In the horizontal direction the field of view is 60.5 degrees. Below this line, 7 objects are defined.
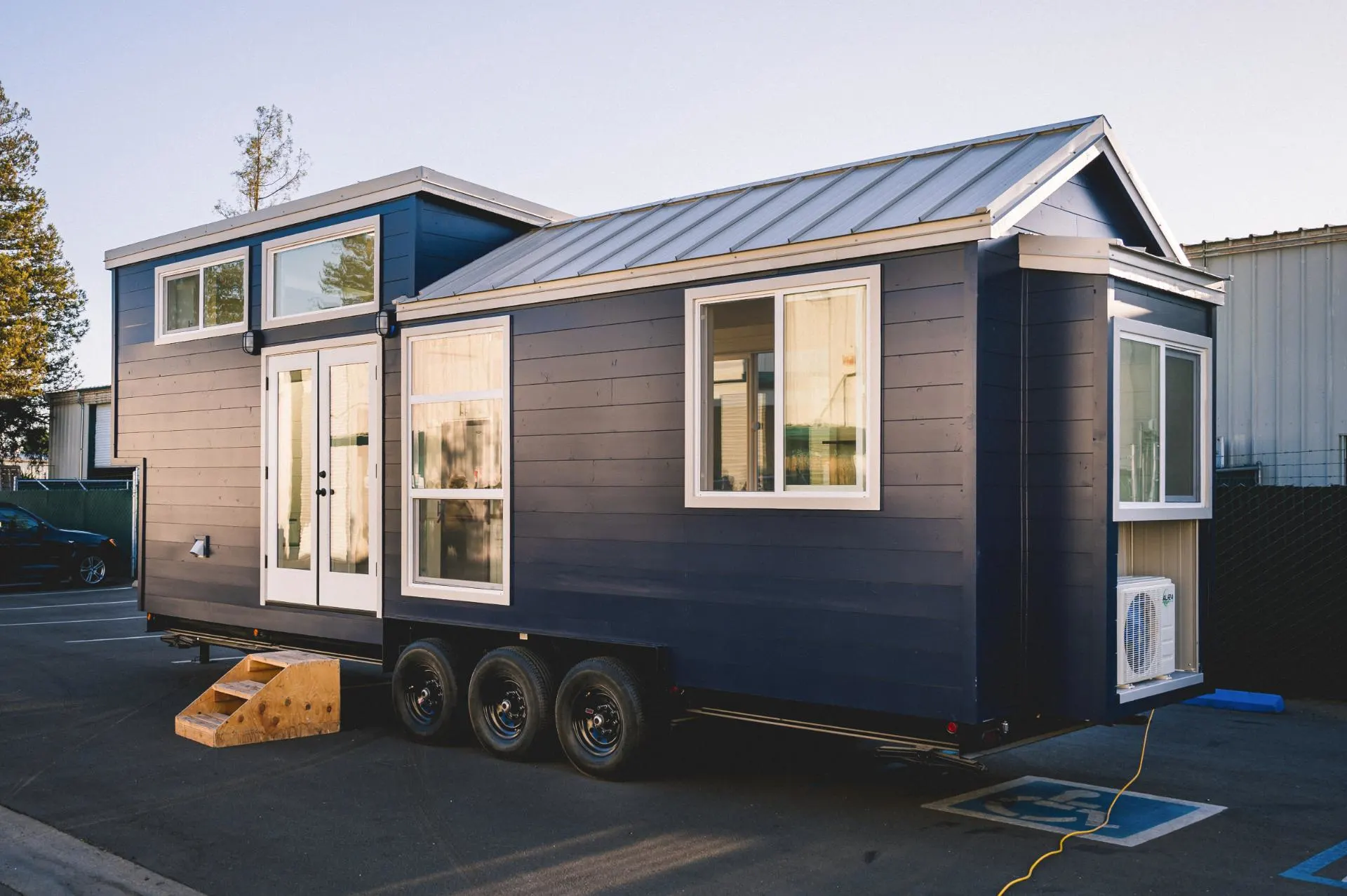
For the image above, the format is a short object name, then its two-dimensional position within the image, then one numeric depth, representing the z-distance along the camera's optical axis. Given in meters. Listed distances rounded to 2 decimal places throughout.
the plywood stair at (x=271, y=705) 8.20
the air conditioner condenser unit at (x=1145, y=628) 6.04
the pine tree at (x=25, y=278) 30.52
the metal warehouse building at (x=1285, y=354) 11.66
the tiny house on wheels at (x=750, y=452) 5.80
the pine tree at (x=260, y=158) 29.47
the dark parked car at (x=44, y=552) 19.81
